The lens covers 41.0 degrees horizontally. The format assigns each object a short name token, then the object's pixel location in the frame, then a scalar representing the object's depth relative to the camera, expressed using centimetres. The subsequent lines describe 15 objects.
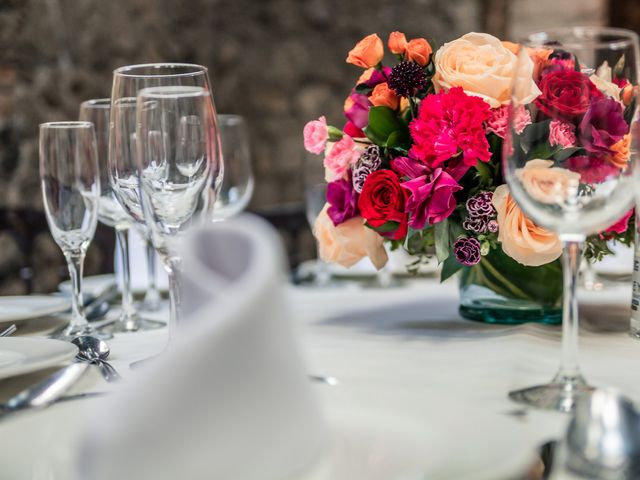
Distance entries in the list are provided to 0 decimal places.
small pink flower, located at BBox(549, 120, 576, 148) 72
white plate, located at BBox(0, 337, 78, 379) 76
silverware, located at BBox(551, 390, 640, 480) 53
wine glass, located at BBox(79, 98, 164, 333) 114
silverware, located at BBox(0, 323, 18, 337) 102
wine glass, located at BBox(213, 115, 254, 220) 154
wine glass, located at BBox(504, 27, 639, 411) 71
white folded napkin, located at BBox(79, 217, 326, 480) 40
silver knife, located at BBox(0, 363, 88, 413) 67
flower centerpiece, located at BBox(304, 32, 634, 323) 98
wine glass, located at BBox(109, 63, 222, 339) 93
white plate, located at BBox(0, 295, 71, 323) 110
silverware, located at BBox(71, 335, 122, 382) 86
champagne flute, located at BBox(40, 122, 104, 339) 103
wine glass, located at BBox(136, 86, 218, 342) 83
